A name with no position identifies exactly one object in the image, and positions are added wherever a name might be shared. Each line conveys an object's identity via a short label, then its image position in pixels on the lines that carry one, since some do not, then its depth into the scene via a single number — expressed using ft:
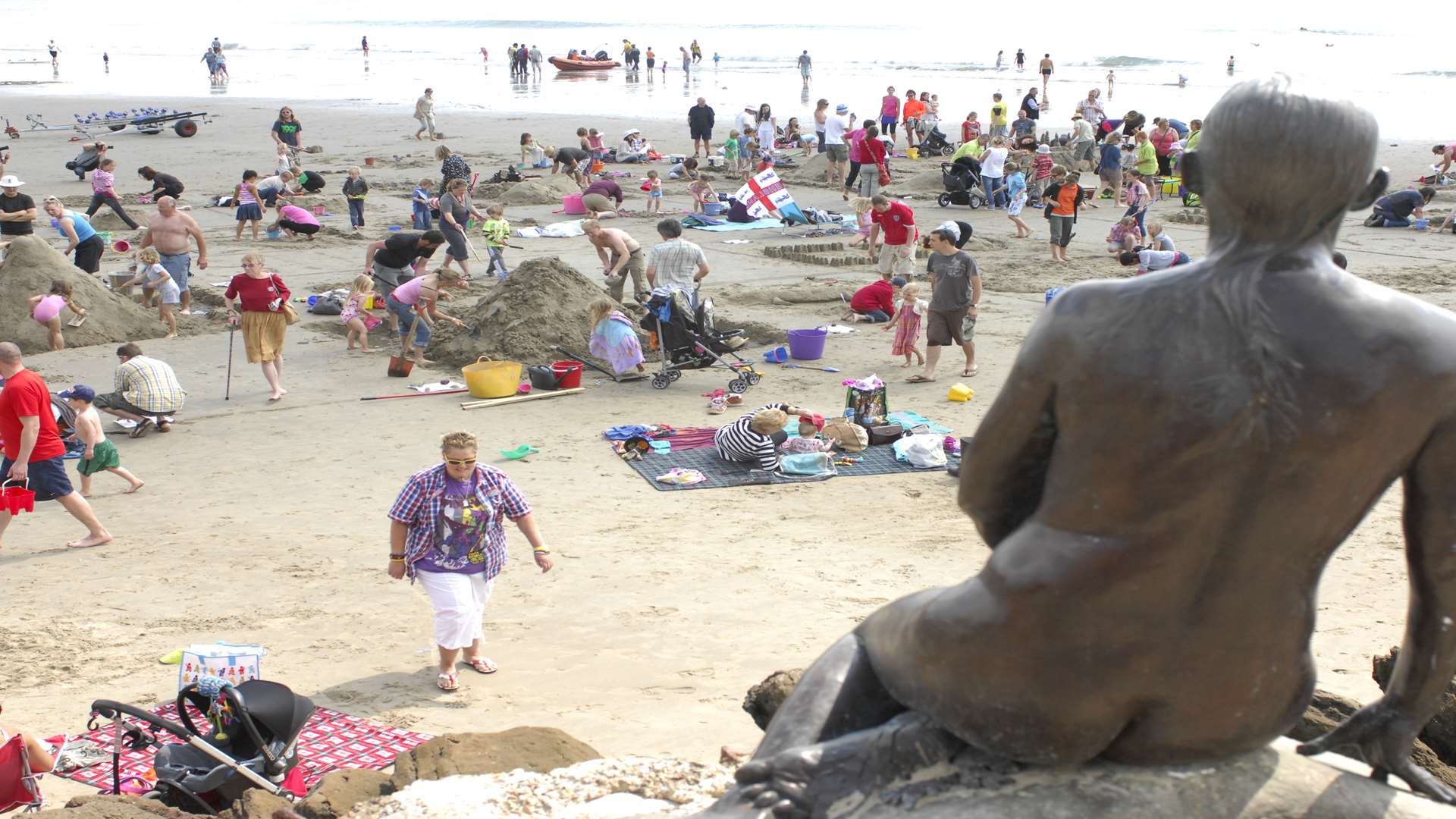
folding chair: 17.67
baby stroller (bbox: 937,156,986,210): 86.02
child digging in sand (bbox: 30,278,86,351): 48.49
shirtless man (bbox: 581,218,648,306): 51.21
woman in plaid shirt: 22.57
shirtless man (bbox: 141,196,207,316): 53.26
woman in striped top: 34.99
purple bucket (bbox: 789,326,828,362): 46.42
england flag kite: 65.98
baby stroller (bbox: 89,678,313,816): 17.85
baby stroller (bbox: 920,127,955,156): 111.24
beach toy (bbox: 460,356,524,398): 42.34
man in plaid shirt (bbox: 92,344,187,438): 38.58
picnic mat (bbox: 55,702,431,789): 19.54
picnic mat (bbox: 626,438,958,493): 34.60
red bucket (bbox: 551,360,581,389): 43.47
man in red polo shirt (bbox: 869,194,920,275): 54.60
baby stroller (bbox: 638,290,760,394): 44.04
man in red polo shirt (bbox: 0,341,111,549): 29.32
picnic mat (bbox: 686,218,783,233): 76.65
